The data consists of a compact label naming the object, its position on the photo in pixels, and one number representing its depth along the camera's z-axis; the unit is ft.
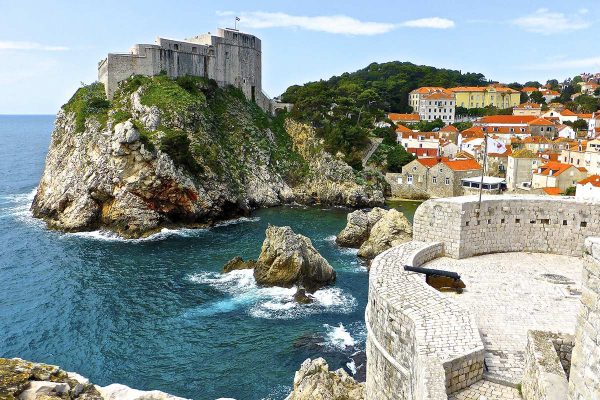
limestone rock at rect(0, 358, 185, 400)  38.93
